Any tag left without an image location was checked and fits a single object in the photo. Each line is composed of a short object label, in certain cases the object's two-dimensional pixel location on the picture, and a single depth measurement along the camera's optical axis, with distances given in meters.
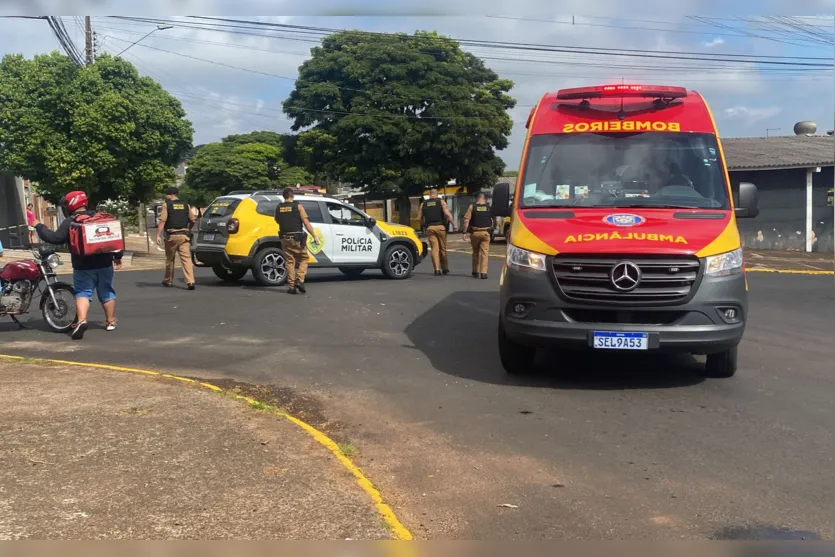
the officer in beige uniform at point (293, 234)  13.16
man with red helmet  9.00
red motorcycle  9.37
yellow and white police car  14.15
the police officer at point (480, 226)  15.75
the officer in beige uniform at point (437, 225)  16.44
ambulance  6.40
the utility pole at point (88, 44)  28.36
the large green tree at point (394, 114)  38.84
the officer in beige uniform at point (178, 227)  13.78
